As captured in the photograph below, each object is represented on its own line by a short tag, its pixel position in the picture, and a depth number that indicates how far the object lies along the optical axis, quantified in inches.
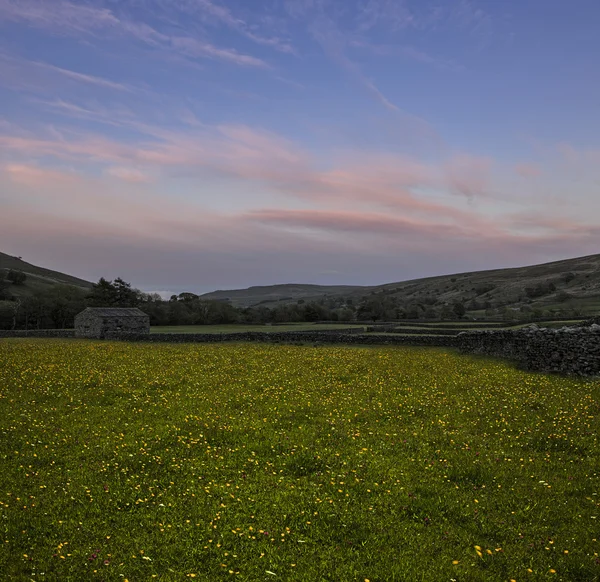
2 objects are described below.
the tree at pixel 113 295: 4098.7
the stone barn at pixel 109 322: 2391.7
